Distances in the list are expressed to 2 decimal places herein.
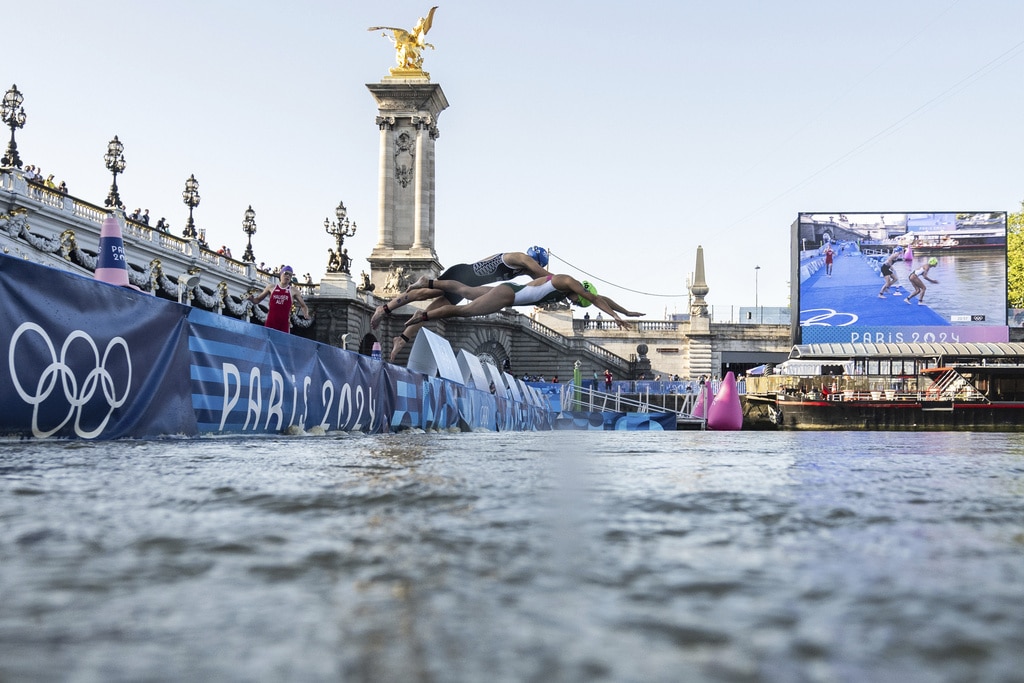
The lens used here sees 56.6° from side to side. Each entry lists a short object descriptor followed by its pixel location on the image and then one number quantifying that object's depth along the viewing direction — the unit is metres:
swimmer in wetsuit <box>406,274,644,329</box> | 11.58
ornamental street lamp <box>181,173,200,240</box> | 38.31
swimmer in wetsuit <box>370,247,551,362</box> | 12.58
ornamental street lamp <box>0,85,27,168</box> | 26.22
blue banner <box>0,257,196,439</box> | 5.25
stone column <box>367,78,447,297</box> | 51.56
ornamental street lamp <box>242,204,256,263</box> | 43.16
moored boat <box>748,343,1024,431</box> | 34.75
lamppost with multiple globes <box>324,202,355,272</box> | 45.50
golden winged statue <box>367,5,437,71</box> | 53.22
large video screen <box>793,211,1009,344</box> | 46.12
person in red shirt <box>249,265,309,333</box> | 10.77
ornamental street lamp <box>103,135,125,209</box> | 31.00
